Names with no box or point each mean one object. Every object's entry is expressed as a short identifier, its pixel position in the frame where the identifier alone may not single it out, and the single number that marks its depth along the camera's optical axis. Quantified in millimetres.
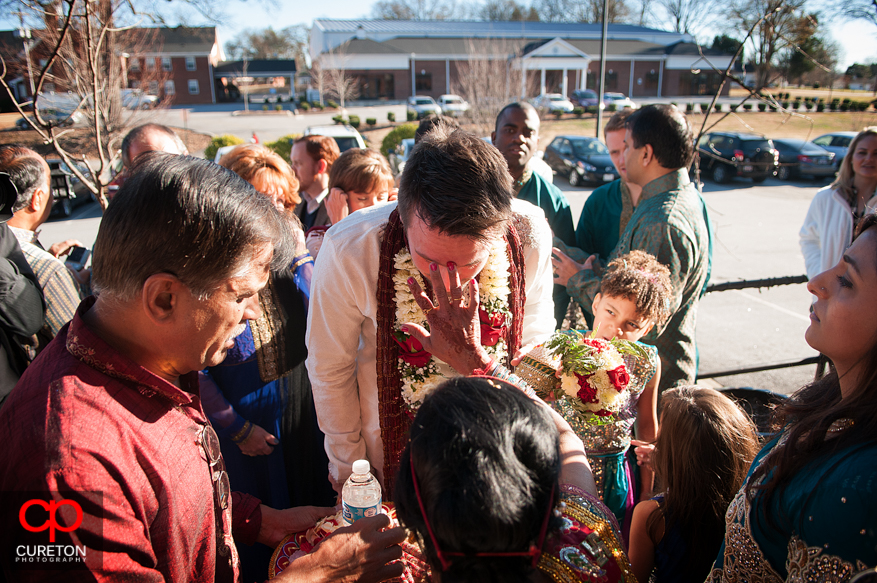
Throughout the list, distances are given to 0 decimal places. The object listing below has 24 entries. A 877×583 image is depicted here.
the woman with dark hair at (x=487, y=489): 1028
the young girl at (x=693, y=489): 1861
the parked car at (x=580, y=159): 17453
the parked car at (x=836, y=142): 18516
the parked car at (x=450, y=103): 35531
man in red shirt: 1036
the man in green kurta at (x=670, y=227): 2781
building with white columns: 46031
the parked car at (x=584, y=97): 37200
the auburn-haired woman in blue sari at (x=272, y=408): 2475
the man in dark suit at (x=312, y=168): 4703
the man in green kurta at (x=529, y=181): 3840
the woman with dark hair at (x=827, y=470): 1129
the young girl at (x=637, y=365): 2215
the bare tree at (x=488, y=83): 17906
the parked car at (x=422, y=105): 34469
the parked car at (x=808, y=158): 18109
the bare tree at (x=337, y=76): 34531
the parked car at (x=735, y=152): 17091
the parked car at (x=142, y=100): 11481
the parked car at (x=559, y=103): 35353
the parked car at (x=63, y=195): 11992
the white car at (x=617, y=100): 32719
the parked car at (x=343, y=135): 13562
